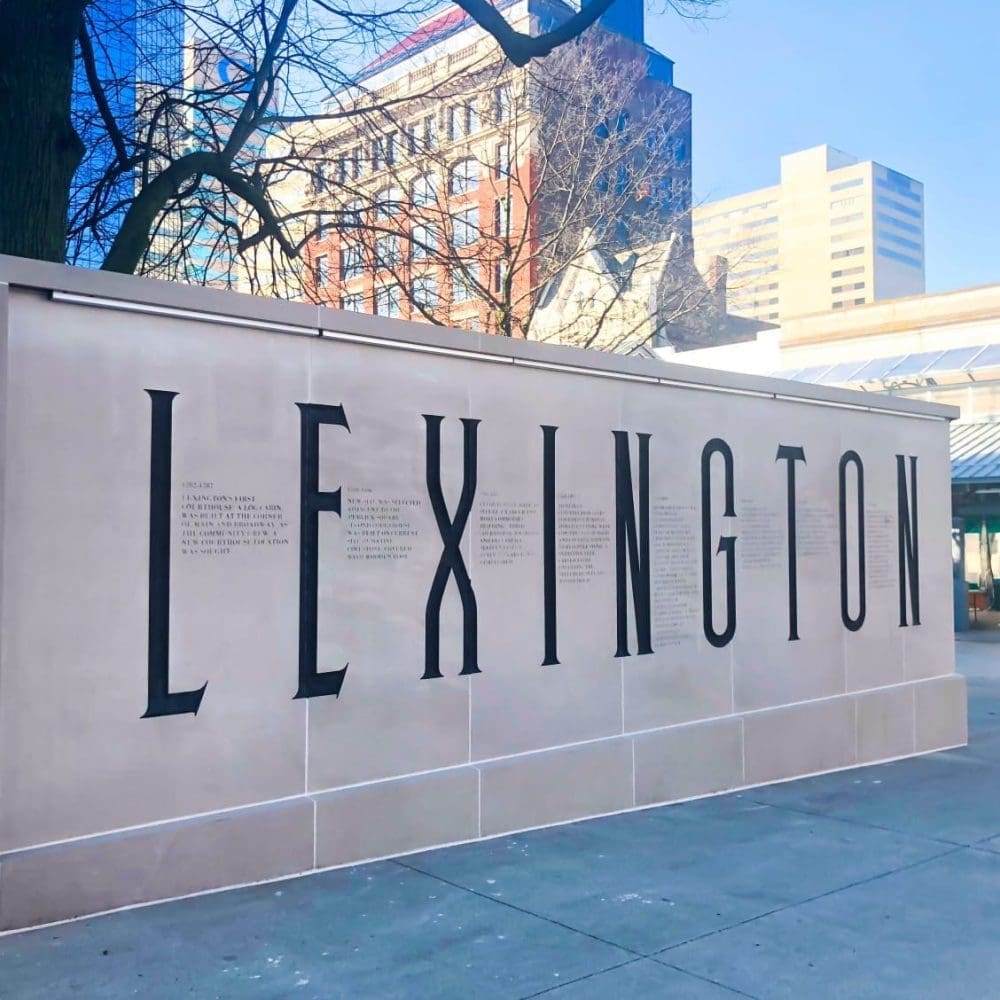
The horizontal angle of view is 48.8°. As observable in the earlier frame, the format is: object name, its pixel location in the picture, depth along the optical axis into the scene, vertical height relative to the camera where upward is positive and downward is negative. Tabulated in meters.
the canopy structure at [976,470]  23.00 +1.97
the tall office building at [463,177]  13.27 +6.81
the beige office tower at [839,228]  146.38 +46.64
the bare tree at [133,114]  8.12 +4.14
